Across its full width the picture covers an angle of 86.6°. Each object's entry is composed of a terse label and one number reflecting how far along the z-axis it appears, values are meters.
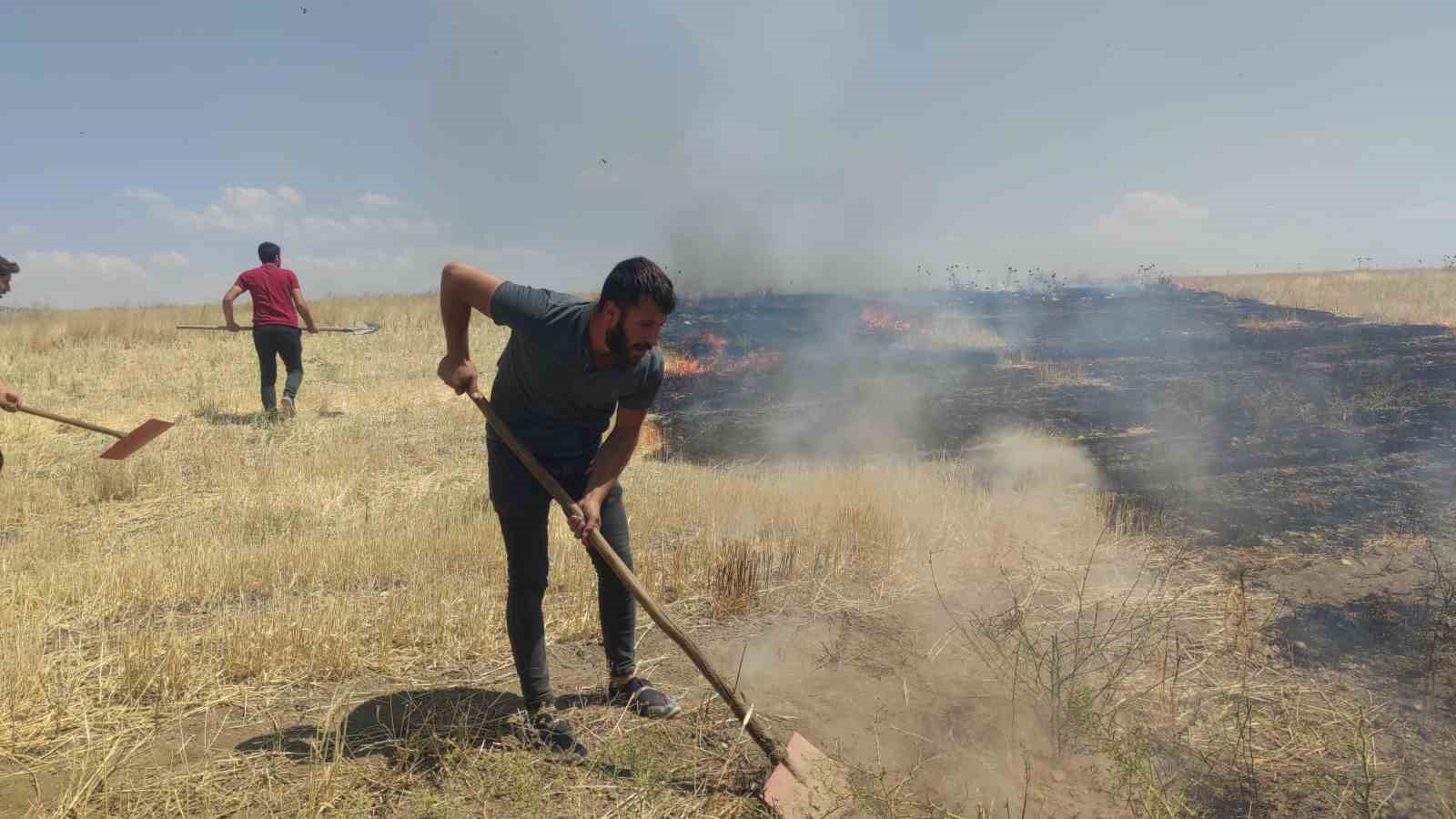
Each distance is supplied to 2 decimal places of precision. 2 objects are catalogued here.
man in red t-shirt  8.88
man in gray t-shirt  2.60
